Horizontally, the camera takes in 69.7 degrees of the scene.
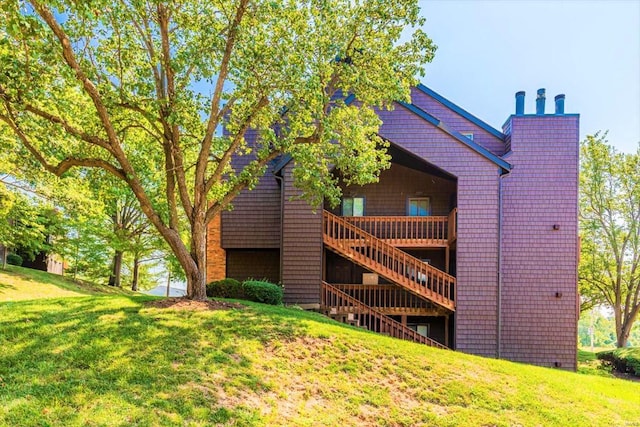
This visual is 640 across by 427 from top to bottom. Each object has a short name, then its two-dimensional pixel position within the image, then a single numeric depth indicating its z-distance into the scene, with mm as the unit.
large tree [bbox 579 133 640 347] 22984
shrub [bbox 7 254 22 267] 24219
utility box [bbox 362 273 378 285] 16703
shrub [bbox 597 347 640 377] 15880
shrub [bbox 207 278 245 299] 14711
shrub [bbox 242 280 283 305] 13930
